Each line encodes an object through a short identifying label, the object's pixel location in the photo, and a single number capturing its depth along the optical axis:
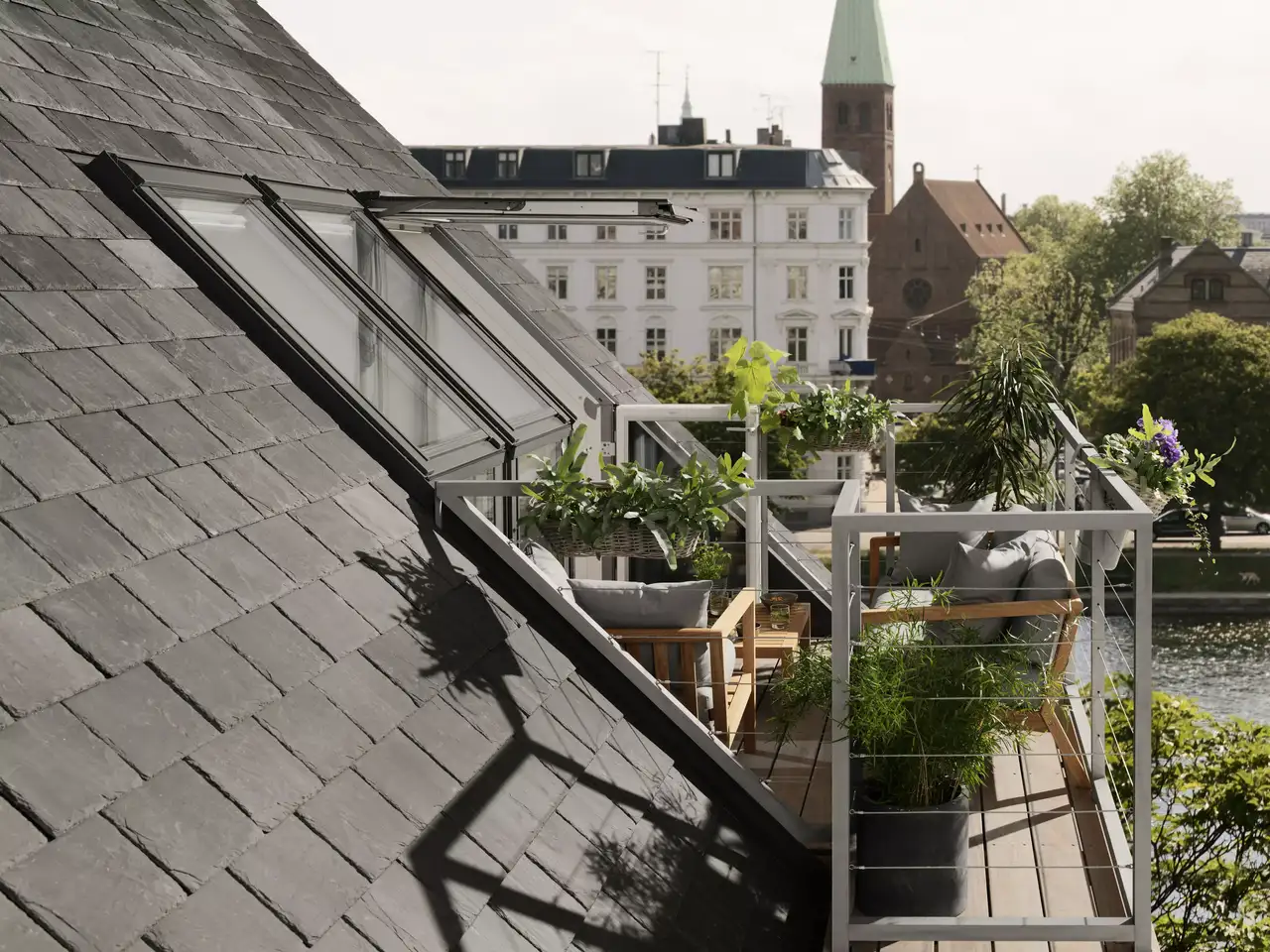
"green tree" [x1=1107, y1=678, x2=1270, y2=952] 10.41
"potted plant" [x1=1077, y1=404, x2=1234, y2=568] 5.47
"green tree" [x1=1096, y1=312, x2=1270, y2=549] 43.72
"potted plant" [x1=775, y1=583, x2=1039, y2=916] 4.16
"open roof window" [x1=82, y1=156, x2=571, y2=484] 4.30
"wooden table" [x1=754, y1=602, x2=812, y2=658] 7.19
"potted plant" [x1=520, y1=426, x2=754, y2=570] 4.18
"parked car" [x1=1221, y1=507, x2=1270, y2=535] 44.69
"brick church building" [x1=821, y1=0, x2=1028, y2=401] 73.06
